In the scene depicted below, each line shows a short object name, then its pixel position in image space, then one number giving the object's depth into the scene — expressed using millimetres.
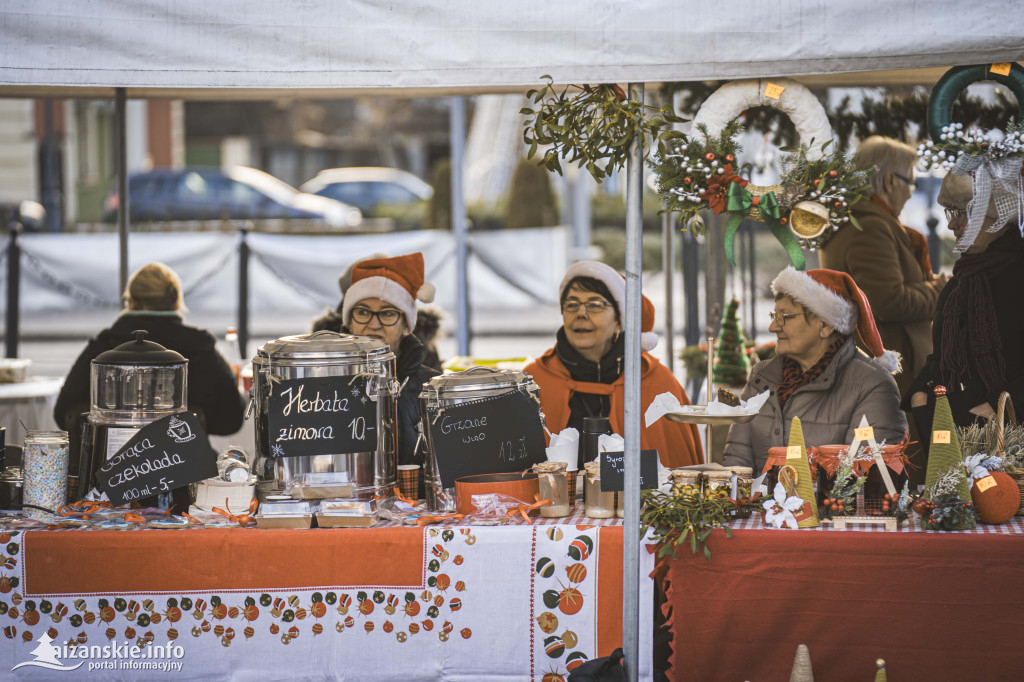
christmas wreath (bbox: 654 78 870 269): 6789
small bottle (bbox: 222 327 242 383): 11047
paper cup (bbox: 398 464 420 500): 6582
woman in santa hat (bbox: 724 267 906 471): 7016
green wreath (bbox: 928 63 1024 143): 6754
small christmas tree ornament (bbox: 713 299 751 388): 10633
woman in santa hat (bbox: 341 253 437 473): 7914
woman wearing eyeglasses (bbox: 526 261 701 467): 8500
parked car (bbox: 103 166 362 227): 40906
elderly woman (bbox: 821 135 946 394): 9352
